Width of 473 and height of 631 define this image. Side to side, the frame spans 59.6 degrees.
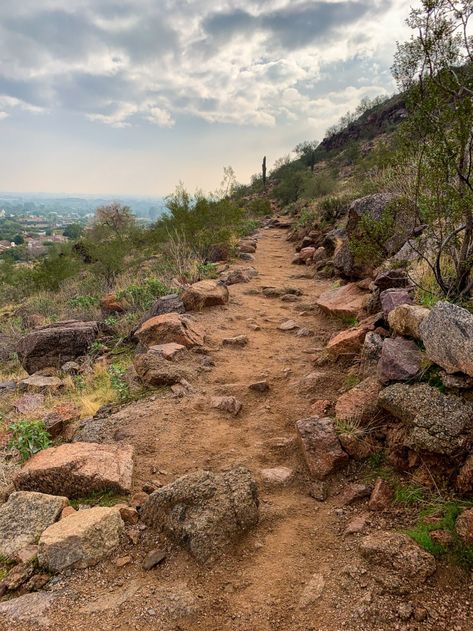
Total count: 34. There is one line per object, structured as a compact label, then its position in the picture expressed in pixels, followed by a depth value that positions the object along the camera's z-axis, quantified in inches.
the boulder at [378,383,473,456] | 98.8
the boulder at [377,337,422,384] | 124.8
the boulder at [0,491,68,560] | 103.2
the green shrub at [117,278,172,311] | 342.0
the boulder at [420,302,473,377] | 106.5
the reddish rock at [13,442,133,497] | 121.3
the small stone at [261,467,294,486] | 121.3
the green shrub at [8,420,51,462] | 146.4
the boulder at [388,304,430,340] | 136.9
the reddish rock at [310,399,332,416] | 147.9
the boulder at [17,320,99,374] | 286.2
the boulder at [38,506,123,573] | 95.6
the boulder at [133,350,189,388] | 189.0
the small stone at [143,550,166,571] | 95.2
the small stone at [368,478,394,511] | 102.5
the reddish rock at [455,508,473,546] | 81.9
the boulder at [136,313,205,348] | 228.5
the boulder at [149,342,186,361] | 208.5
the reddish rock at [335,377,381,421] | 127.4
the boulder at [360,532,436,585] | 80.9
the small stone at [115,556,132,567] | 96.1
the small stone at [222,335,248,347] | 232.2
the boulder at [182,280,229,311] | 284.8
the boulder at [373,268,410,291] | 195.7
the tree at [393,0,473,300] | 141.8
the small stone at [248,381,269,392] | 177.9
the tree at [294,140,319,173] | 1581.9
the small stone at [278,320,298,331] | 249.5
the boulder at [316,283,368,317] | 232.5
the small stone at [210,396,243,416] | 164.7
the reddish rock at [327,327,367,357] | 176.2
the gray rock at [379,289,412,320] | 166.6
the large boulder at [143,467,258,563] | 97.6
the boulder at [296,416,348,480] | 119.2
